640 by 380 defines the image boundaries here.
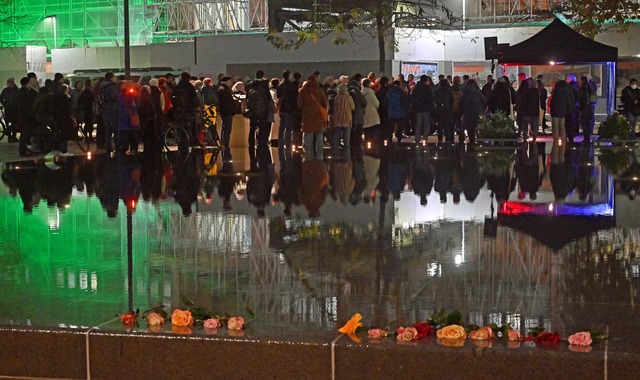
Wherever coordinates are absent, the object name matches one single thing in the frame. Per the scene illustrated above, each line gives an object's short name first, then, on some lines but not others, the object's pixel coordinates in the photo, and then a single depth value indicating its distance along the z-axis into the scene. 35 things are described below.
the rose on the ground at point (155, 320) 6.38
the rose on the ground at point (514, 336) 5.89
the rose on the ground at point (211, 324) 6.28
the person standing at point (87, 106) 26.05
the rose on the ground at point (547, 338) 5.82
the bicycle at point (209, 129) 26.39
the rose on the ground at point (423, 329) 5.98
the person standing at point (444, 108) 28.27
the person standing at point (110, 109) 23.52
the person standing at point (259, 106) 25.05
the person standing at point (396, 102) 27.62
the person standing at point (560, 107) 26.58
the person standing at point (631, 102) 31.00
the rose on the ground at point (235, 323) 6.25
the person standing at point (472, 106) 27.42
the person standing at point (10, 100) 26.83
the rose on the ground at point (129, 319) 6.42
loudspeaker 29.62
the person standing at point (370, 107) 26.52
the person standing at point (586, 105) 28.94
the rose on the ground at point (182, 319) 6.32
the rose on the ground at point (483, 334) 5.91
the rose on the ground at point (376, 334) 6.02
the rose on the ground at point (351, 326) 6.12
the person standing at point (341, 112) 24.48
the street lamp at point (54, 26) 46.18
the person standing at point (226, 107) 25.52
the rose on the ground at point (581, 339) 5.76
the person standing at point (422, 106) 27.55
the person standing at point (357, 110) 26.30
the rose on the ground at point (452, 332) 5.92
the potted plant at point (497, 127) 27.88
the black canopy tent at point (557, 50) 28.64
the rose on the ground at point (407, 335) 5.91
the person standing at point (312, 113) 23.23
